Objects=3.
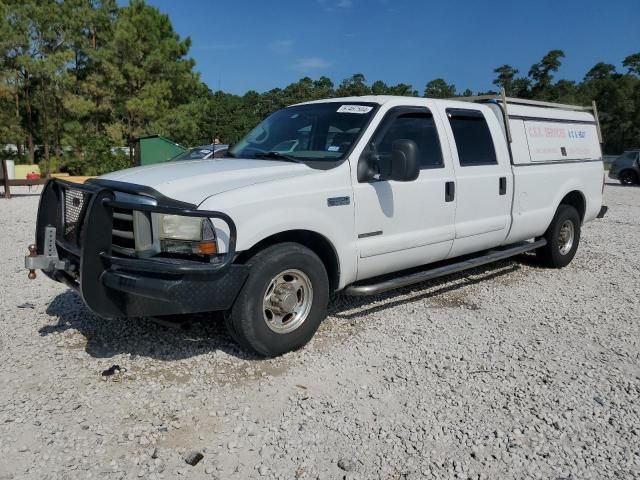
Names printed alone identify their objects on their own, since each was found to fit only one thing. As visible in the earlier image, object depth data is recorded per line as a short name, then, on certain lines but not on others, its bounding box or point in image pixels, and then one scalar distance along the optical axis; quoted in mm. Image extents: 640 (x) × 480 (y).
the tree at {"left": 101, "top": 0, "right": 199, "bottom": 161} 21797
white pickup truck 3248
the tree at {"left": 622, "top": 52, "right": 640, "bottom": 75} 67062
